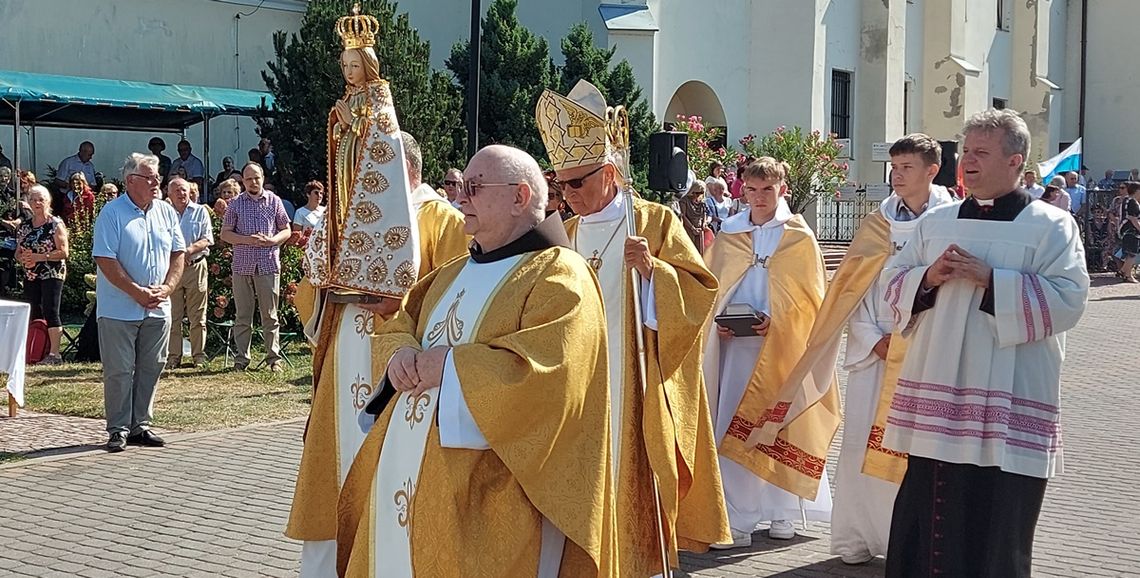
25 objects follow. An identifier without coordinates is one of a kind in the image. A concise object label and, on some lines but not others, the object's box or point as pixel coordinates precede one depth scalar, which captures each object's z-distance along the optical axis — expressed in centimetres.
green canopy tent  1788
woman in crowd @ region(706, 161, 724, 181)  2105
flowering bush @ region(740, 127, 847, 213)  2611
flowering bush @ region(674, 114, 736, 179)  2314
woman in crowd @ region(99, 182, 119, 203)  1477
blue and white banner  2577
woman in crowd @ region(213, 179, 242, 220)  1448
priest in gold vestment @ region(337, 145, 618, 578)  391
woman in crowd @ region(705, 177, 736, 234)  1889
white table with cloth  951
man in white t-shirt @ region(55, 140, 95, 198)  1856
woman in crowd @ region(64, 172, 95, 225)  1541
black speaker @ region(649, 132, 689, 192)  1048
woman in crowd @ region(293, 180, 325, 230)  1441
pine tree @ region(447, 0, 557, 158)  2039
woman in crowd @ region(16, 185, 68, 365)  1273
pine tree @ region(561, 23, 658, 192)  2141
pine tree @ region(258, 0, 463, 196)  1686
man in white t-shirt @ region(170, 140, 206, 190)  1934
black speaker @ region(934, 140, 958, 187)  730
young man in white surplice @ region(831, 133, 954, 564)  632
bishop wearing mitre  529
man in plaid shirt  1281
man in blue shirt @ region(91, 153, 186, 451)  880
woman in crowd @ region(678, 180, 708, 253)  1644
